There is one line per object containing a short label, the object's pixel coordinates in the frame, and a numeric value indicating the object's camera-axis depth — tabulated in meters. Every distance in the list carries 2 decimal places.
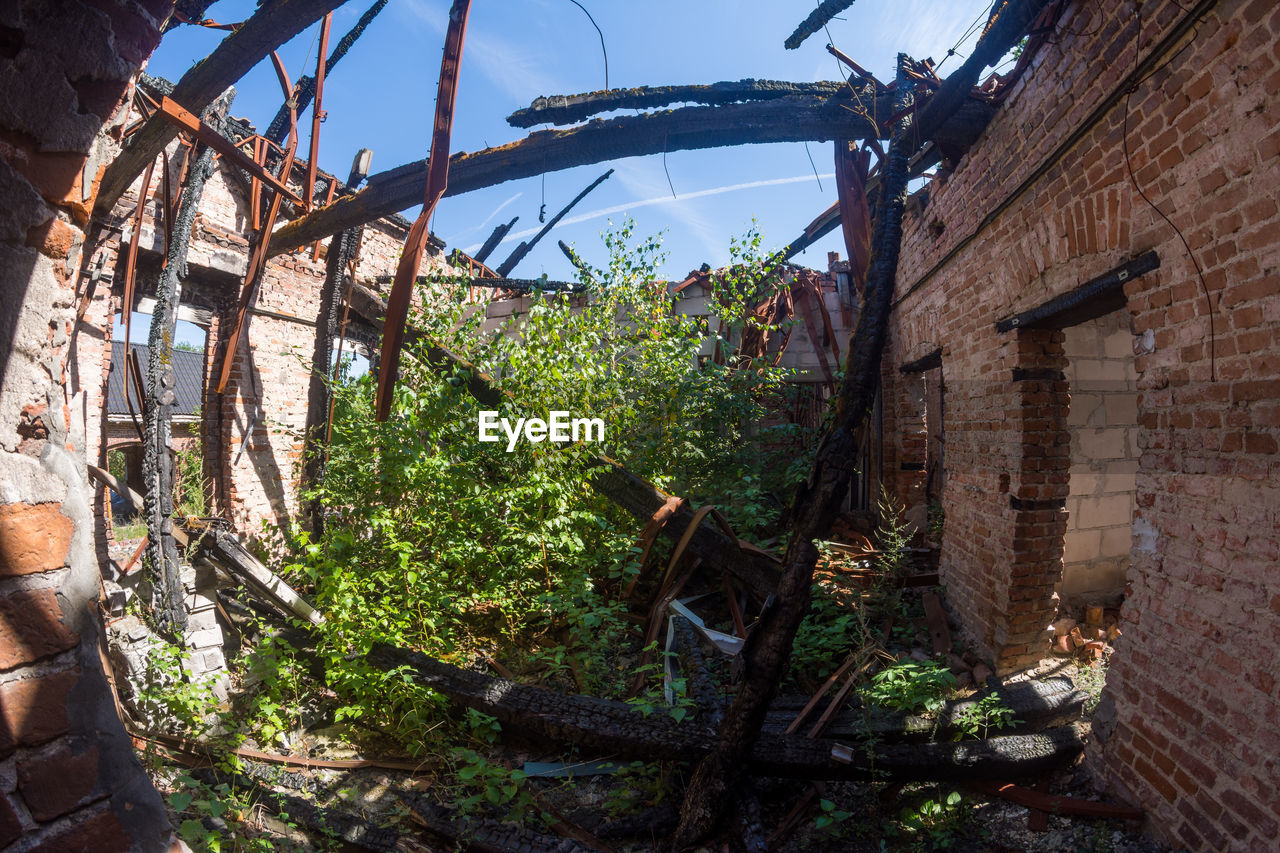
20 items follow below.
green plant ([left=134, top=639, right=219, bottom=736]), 3.56
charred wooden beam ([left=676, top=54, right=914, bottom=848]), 2.61
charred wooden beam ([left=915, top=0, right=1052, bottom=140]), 3.09
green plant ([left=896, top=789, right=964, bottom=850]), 2.67
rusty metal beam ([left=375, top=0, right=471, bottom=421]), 3.80
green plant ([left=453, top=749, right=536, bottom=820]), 3.03
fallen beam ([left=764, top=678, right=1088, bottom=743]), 3.23
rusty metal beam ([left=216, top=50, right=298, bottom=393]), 6.04
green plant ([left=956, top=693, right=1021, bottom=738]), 3.19
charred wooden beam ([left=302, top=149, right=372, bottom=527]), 6.84
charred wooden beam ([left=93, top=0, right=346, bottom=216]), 3.41
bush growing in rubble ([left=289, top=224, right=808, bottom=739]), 4.16
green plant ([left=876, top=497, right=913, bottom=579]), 4.75
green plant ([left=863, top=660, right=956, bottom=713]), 3.39
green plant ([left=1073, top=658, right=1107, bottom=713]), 3.44
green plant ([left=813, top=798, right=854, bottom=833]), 2.70
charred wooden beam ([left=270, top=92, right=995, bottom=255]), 4.11
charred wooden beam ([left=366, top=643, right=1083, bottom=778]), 2.94
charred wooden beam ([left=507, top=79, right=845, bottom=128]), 4.02
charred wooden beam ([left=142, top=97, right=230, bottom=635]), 4.50
